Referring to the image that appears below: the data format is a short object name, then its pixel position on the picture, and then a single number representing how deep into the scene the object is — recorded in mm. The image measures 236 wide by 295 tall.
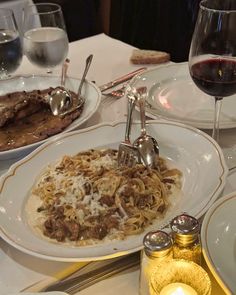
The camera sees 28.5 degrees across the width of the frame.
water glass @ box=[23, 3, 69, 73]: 1427
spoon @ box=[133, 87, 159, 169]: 1021
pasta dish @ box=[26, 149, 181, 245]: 842
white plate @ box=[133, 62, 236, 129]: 1200
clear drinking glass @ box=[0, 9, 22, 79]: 1402
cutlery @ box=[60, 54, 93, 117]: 1254
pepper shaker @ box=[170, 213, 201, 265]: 697
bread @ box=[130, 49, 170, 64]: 1558
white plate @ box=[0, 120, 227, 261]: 798
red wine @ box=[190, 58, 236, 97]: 982
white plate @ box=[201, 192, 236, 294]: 672
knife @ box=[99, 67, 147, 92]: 1437
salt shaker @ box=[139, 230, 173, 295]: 679
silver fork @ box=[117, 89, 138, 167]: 1021
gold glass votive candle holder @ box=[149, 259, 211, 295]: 669
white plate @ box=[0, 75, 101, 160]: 1243
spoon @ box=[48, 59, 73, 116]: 1271
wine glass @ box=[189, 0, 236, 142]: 953
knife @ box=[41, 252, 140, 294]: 776
